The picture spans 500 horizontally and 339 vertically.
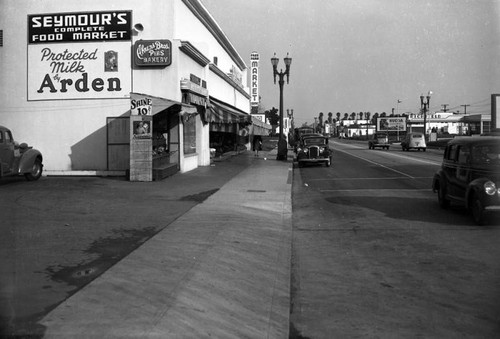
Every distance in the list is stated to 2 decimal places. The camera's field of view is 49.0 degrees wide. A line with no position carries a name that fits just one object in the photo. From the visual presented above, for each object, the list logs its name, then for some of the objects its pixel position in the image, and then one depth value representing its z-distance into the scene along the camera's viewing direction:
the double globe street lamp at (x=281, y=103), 33.03
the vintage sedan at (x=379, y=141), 55.62
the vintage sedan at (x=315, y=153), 28.23
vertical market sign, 60.97
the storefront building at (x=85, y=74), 20.78
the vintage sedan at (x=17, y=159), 16.72
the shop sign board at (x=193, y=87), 21.48
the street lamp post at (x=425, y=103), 69.84
